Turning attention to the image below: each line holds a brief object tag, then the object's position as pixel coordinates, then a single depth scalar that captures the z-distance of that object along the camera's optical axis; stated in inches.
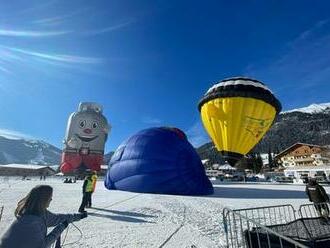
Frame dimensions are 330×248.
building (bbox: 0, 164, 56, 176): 3454.7
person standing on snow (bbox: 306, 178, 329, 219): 400.6
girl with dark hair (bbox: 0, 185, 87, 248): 124.9
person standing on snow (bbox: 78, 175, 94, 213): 444.2
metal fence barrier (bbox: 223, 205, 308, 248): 208.0
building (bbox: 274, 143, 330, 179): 2509.4
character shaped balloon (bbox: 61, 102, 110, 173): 1883.6
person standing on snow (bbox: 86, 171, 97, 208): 486.2
